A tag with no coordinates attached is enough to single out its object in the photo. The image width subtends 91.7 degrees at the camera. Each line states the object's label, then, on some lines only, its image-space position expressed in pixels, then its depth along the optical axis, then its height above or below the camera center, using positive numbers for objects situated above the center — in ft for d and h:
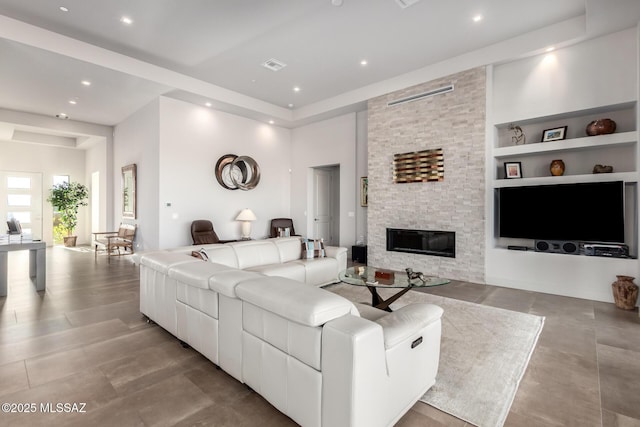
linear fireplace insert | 17.38 -1.74
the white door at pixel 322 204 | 27.84 +0.74
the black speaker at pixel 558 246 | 14.23 -1.59
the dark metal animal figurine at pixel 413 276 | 10.54 -2.19
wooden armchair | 22.89 -2.05
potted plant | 31.37 +1.01
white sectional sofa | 4.69 -2.42
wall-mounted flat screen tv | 13.25 +0.03
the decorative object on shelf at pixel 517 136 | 15.98 +3.99
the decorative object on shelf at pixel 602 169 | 13.50 +1.93
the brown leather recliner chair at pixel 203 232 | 20.98 -1.42
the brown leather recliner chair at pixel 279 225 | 26.78 -1.12
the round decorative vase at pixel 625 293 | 12.16 -3.17
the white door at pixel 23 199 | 29.86 +1.27
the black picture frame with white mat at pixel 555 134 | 14.67 +3.77
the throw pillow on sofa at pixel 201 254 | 11.26 -1.57
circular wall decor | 23.49 +3.18
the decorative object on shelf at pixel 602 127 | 13.26 +3.70
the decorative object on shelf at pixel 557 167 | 14.73 +2.16
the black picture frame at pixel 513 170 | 15.92 +2.20
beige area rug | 6.33 -3.89
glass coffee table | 9.97 -2.30
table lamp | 23.77 -0.53
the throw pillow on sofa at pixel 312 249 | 15.76 -1.89
